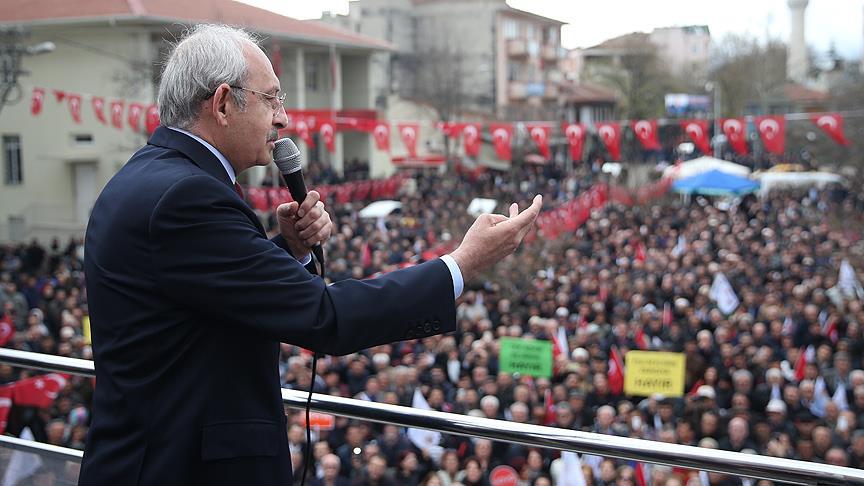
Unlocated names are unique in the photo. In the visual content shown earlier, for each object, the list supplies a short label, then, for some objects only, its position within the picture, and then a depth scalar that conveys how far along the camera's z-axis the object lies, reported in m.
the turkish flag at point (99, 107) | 24.47
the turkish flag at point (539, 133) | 28.45
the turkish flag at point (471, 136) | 28.71
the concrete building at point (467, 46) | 54.53
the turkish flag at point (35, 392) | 5.86
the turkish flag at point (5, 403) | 5.05
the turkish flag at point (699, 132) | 27.72
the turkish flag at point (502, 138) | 28.80
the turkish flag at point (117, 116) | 24.06
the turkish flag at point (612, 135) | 29.02
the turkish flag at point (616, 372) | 9.63
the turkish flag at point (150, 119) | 21.01
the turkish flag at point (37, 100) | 23.68
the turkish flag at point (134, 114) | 23.36
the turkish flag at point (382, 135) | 28.42
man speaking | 1.64
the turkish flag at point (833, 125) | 24.62
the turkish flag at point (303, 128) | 25.56
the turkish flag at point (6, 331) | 10.78
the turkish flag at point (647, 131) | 28.23
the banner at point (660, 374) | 9.17
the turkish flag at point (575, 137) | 27.95
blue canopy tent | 27.39
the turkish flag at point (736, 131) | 26.89
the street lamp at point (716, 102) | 48.77
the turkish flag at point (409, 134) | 28.97
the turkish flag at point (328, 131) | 25.78
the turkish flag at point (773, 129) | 25.89
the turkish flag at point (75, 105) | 24.67
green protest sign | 9.67
